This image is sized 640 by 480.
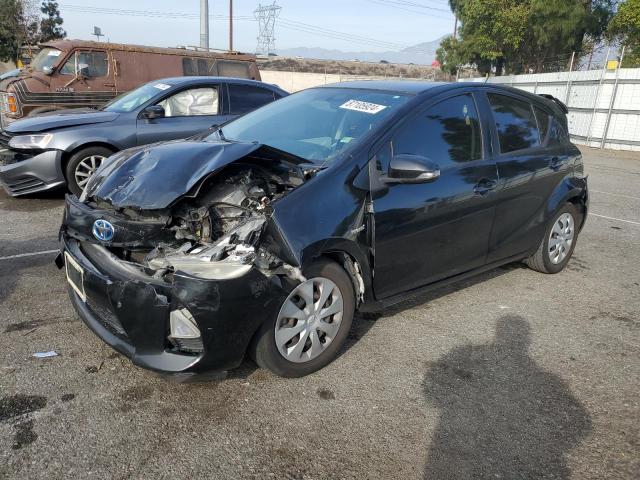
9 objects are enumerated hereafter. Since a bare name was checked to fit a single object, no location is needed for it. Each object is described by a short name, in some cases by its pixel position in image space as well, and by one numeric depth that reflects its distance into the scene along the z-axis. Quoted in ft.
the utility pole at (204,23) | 70.49
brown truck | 31.19
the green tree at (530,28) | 95.45
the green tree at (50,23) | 119.03
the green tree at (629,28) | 71.36
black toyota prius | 8.61
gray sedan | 20.98
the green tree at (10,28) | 105.81
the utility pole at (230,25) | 137.08
